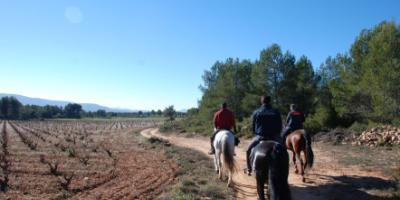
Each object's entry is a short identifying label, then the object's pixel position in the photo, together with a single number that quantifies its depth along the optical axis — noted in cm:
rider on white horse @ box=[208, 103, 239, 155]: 1319
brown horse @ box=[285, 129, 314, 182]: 1233
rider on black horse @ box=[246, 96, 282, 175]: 971
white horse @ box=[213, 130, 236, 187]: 1177
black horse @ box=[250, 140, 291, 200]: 788
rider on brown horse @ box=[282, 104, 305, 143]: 1358
